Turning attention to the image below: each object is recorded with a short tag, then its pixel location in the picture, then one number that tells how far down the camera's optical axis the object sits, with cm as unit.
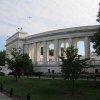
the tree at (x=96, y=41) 2079
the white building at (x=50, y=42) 4062
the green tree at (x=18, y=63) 2623
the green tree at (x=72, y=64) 1545
